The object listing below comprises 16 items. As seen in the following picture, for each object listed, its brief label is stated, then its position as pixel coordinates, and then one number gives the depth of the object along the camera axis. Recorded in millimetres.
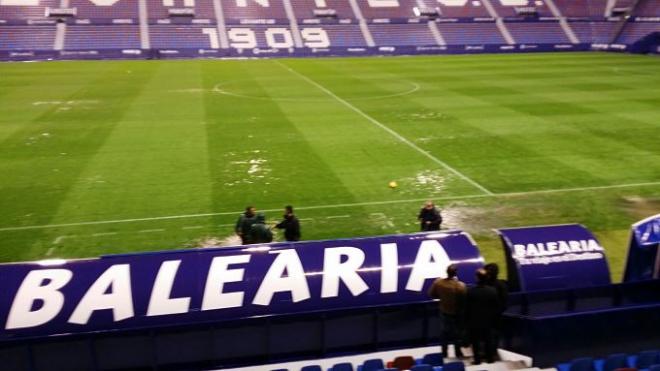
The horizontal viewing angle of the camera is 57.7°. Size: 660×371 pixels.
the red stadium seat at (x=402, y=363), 7672
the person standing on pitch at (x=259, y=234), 11531
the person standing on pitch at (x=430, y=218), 12805
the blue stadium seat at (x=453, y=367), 6930
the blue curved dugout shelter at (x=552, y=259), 8812
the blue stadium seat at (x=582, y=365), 6973
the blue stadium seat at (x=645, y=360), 7215
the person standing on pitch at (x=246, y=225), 11940
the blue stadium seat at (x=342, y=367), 7059
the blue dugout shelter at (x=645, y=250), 9148
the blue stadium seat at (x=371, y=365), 7262
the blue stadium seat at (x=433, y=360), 7645
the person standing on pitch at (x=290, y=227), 12469
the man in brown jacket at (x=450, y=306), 7715
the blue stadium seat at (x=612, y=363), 7141
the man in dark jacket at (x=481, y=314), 7598
